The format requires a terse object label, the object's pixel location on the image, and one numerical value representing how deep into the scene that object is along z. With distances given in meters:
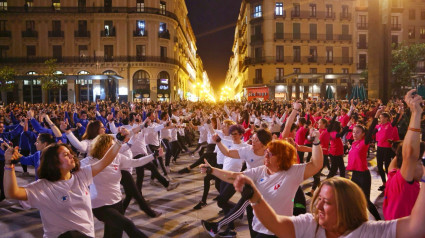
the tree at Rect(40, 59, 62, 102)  35.12
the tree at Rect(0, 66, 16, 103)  31.95
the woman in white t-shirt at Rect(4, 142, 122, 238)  3.03
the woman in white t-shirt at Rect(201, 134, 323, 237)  3.41
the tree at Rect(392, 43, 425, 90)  41.00
